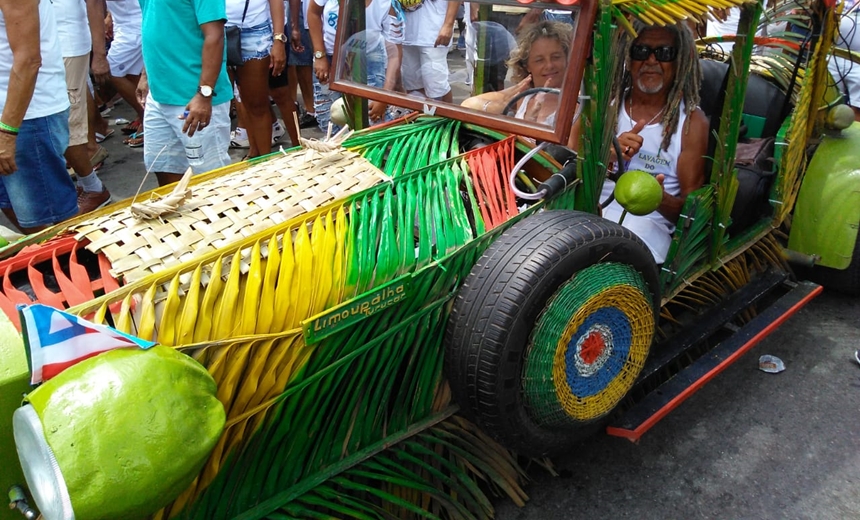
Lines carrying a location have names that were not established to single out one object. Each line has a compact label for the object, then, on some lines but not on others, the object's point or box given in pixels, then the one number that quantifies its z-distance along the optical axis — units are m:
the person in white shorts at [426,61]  2.66
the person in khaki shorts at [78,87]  4.11
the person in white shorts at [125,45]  5.15
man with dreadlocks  2.50
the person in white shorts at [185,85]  3.12
